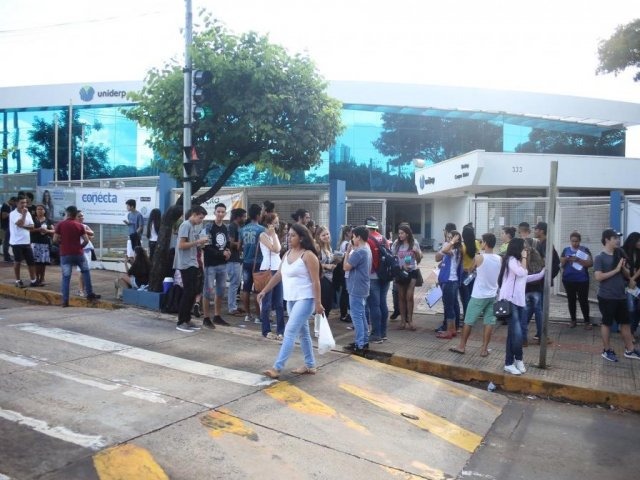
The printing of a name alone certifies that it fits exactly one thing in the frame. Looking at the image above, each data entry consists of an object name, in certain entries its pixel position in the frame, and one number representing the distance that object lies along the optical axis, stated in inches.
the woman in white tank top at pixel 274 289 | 306.8
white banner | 528.7
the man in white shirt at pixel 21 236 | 416.2
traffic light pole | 368.2
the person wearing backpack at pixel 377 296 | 316.2
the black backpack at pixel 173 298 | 367.2
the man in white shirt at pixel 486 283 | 281.1
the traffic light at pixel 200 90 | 360.5
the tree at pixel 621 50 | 427.5
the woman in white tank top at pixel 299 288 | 235.6
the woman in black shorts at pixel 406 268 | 349.1
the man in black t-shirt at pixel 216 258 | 324.2
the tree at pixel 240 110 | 389.4
